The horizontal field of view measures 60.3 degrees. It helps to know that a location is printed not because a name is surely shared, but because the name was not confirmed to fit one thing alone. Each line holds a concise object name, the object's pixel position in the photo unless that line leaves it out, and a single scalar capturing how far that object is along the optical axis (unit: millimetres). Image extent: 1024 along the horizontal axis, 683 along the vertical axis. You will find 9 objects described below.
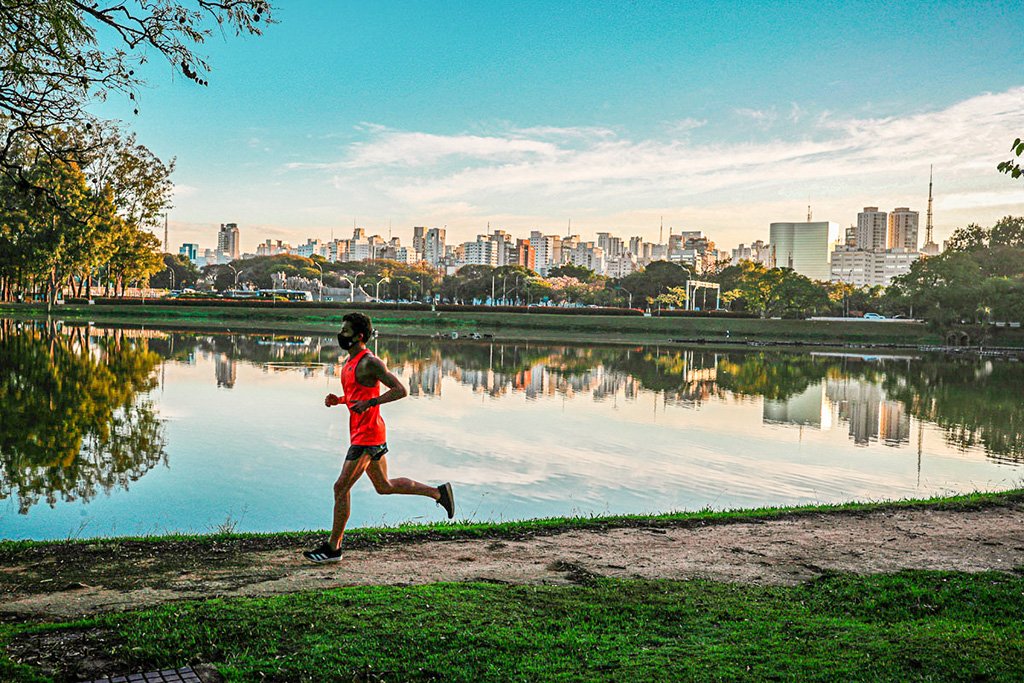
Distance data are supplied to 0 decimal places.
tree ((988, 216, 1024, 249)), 92688
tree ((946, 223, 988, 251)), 95812
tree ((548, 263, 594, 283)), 176625
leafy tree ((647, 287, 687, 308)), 126938
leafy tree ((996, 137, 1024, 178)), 8048
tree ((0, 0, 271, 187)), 7548
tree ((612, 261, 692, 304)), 136000
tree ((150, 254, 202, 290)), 166500
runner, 7566
